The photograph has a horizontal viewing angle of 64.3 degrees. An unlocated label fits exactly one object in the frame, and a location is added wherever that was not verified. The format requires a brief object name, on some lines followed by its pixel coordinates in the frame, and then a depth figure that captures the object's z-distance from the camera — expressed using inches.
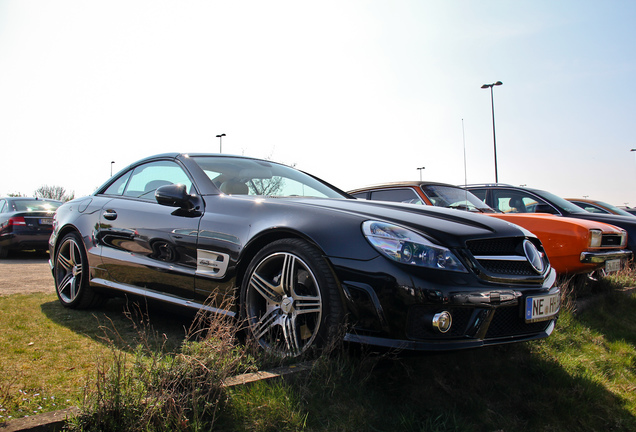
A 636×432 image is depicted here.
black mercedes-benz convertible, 94.8
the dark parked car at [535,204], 281.7
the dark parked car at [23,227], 416.2
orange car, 198.4
